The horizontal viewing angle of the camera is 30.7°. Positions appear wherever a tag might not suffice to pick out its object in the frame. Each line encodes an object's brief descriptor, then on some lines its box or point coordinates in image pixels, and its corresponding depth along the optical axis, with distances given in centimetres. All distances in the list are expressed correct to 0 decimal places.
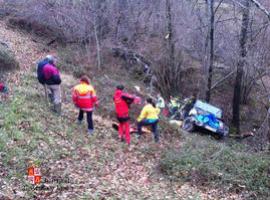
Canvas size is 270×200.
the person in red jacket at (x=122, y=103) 1608
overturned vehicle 2147
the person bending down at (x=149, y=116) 1666
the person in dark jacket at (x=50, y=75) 1548
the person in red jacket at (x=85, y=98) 1542
